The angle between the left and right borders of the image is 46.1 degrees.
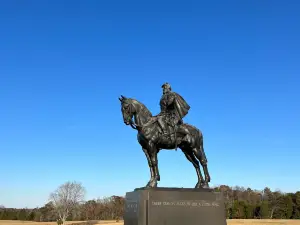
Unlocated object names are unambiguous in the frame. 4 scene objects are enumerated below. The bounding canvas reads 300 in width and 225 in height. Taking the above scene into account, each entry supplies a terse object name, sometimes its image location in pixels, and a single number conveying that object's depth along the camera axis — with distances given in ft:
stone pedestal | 37.99
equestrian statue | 42.42
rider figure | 43.68
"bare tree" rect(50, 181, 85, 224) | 274.09
